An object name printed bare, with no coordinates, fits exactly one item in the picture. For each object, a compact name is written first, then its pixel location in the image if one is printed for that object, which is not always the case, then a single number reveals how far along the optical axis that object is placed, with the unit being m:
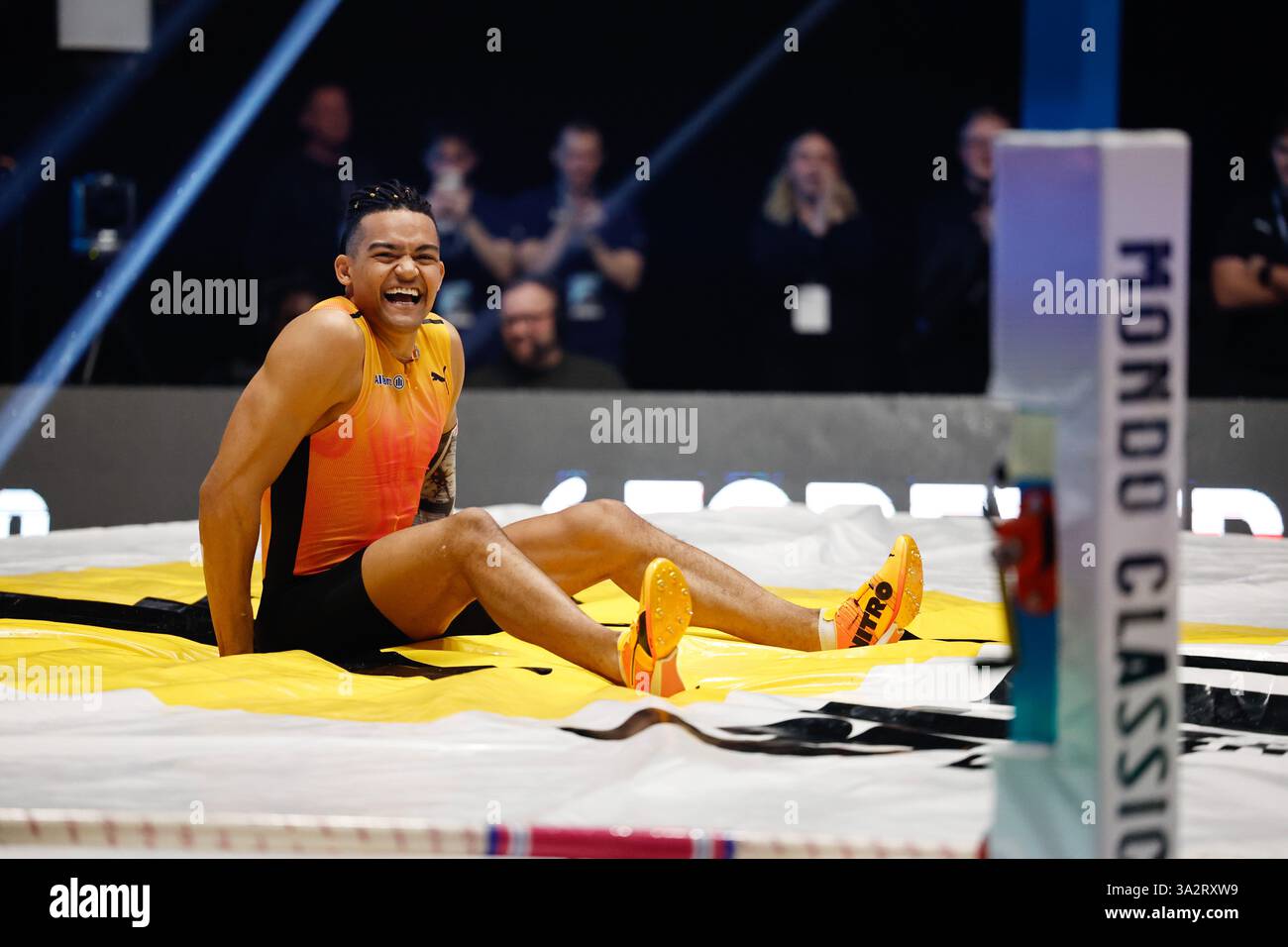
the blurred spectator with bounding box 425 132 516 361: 10.71
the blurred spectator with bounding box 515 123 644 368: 11.09
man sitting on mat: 4.67
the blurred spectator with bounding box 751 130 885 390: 9.87
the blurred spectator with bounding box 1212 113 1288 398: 9.52
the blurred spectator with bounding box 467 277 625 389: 10.47
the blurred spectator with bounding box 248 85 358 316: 10.22
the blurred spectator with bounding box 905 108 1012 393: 9.95
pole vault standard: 2.43
